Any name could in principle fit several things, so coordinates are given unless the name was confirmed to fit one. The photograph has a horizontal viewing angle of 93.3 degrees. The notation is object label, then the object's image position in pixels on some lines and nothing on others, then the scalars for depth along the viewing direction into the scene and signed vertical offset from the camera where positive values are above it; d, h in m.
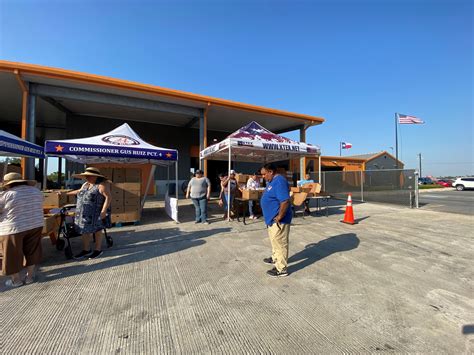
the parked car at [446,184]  33.74 -0.37
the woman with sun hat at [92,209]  3.81 -0.48
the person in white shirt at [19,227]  2.89 -0.60
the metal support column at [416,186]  10.39 -0.23
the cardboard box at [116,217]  6.26 -1.00
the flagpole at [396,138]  25.84 +5.19
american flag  19.98 +5.59
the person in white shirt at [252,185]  7.63 -0.12
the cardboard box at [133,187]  6.47 -0.15
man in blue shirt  3.20 -0.54
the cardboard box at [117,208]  6.29 -0.74
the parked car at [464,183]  24.87 -0.17
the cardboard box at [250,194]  6.96 -0.39
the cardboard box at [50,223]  3.77 -0.75
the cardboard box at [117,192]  6.32 -0.29
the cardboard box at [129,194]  6.41 -0.36
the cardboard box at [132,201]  6.42 -0.56
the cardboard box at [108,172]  6.43 +0.28
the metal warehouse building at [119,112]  8.91 +4.04
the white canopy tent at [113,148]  5.75 +0.93
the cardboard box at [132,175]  6.61 +0.20
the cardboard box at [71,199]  6.42 -0.51
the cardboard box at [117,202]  6.30 -0.58
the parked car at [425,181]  41.08 +0.11
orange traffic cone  6.88 -1.03
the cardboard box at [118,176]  6.49 +0.17
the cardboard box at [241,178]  8.90 +0.15
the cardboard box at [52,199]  5.74 -0.44
